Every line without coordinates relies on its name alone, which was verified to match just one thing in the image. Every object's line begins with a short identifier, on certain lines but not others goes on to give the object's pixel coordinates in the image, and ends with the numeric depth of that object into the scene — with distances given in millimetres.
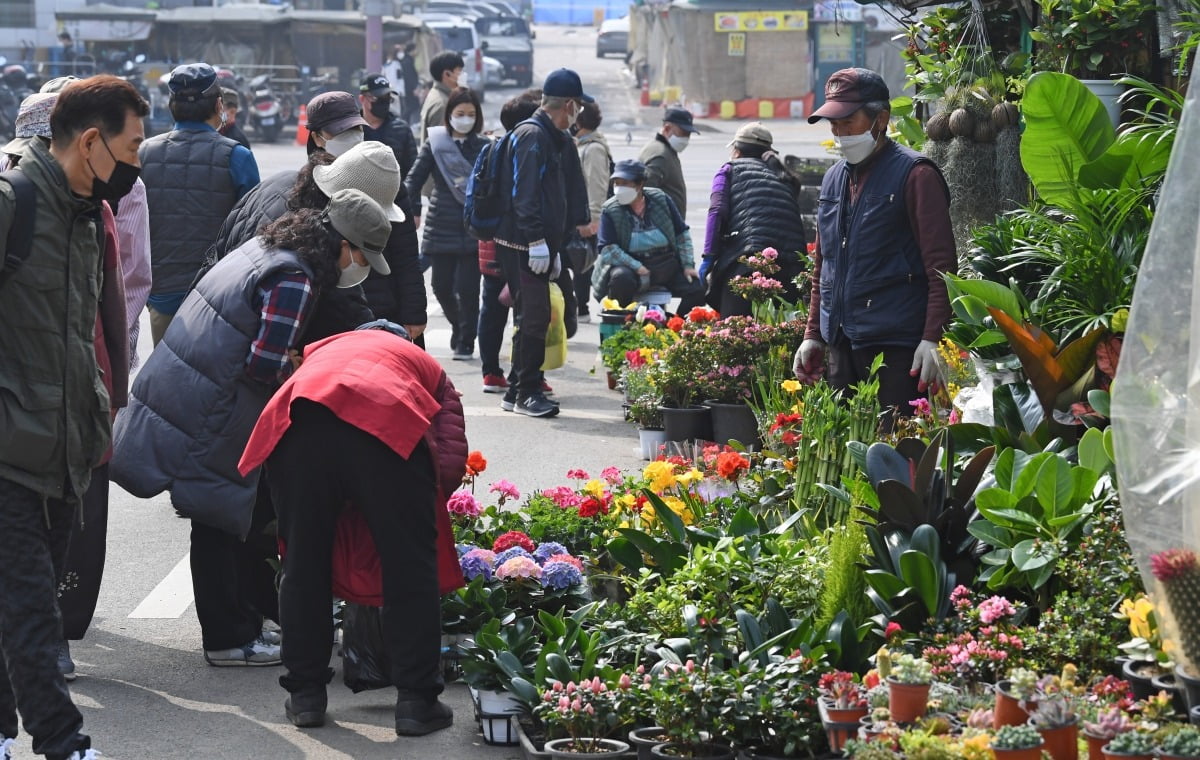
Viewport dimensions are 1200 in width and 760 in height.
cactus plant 7625
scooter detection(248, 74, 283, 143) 65250
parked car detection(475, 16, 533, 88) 89875
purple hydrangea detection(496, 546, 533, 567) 11352
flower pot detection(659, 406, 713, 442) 17766
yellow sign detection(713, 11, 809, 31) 75437
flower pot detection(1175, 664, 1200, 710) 7504
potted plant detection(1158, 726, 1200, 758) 6898
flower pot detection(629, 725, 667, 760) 8828
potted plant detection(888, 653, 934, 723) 7906
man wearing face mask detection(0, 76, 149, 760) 8687
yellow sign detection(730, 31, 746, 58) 75875
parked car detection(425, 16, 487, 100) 80187
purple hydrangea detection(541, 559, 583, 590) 11000
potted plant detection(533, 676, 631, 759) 8984
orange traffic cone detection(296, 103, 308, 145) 59625
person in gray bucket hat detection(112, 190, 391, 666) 10570
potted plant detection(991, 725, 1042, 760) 7016
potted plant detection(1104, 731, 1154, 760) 6973
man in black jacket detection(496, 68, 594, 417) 19078
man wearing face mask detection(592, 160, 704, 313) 21797
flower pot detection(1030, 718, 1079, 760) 7289
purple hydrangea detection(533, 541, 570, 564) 11359
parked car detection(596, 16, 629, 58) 106687
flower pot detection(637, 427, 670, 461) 18109
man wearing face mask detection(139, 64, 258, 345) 14781
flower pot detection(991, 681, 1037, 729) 7605
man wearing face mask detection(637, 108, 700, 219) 23656
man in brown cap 12617
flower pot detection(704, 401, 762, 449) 17375
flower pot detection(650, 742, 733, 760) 8693
